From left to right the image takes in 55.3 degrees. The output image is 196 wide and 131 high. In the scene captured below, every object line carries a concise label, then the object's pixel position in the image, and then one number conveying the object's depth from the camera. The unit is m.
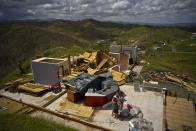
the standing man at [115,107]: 11.83
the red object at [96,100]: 13.18
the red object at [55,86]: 16.33
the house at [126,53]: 21.70
